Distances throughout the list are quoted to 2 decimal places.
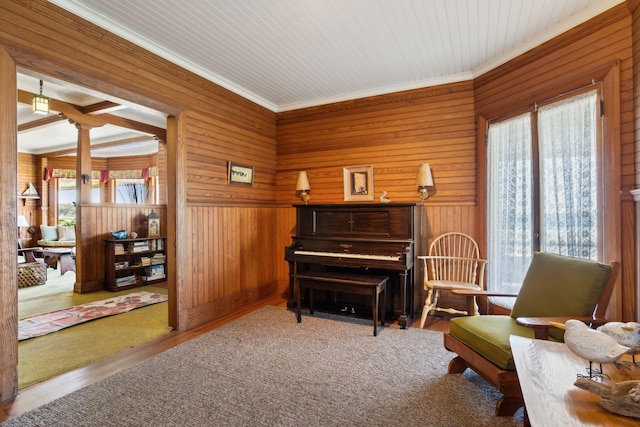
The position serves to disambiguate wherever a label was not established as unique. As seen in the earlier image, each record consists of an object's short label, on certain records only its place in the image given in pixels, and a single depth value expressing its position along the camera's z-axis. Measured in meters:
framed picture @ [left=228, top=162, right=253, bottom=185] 3.98
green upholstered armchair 1.85
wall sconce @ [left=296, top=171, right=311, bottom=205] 4.46
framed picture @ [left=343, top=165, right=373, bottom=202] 4.24
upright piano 3.44
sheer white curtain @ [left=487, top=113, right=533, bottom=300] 3.14
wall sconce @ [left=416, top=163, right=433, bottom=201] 3.74
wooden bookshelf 5.00
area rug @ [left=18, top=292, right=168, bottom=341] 3.28
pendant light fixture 3.73
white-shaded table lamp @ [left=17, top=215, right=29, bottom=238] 7.29
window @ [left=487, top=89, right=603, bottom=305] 2.57
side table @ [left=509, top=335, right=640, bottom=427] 1.06
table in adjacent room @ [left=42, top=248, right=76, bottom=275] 6.02
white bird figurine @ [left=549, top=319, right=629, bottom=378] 1.23
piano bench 3.18
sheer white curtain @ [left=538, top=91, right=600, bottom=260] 2.55
